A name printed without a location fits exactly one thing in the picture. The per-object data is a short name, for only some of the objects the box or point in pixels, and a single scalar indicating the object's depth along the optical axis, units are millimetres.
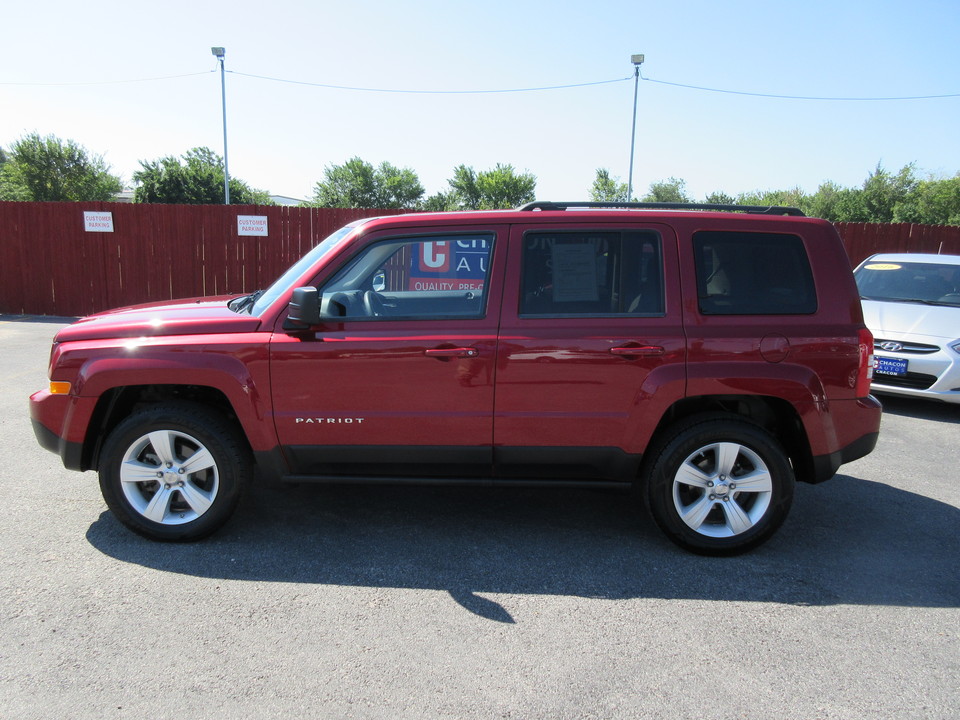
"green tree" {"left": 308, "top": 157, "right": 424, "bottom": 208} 63719
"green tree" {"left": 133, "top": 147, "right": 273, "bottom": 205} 41031
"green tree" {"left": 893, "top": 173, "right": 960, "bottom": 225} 37969
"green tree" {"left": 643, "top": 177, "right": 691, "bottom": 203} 56900
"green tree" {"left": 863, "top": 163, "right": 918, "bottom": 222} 42312
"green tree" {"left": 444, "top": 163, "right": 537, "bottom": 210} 60250
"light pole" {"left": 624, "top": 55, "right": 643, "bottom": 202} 25844
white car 6512
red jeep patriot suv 3432
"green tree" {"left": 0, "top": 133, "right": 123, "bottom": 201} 42156
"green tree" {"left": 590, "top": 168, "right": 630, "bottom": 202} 49656
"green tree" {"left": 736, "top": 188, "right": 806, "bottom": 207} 55125
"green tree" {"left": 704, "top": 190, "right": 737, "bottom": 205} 56294
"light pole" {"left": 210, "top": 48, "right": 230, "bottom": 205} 28850
